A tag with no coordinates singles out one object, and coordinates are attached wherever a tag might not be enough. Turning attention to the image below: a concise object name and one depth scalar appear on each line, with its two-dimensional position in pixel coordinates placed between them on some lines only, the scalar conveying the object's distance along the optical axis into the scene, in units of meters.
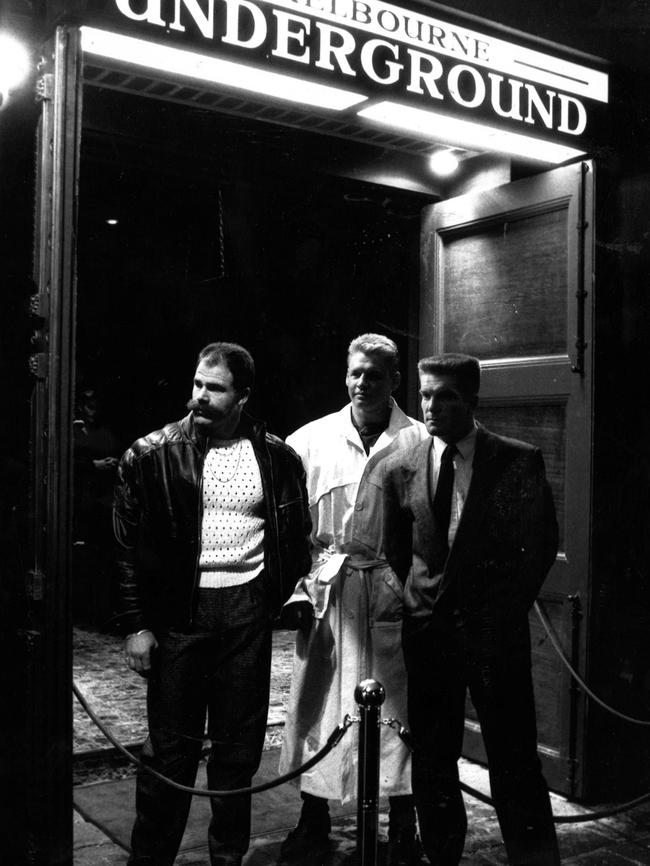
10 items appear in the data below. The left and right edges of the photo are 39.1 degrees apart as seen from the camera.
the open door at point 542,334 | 4.80
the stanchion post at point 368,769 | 3.13
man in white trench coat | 4.22
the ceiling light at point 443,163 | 5.69
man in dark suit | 3.73
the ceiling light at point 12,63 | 3.08
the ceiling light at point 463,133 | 4.42
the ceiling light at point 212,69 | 3.64
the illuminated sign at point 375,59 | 3.54
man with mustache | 3.66
